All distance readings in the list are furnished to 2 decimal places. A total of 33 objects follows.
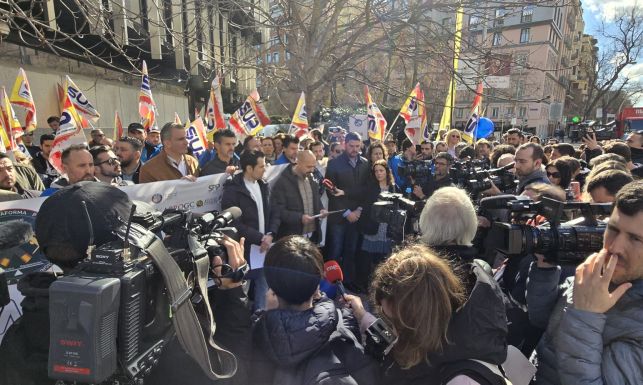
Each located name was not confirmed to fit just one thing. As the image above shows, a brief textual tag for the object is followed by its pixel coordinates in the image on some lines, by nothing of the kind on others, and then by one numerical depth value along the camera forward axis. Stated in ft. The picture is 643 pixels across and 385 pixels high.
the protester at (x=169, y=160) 13.17
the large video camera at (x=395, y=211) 9.61
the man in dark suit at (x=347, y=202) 16.69
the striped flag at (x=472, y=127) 28.81
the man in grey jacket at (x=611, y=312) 4.12
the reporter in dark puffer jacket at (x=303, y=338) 4.44
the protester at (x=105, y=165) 11.51
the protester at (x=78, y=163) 10.18
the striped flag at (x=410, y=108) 26.76
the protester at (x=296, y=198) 14.17
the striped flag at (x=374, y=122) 25.89
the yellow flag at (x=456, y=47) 19.69
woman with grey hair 6.61
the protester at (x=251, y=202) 12.33
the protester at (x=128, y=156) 14.79
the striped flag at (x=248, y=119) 22.79
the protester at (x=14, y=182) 9.98
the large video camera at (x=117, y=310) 2.67
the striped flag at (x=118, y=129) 23.53
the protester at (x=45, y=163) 17.19
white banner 8.46
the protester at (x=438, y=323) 4.06
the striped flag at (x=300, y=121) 23.61
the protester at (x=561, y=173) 13.25
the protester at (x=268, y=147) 22.40
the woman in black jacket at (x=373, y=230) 15.93
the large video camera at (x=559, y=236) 5.18
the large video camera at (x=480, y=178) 11.85
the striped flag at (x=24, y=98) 20.25
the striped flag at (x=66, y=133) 14.90
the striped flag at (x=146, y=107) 23.16
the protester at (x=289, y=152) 18.34
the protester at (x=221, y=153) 14.60
